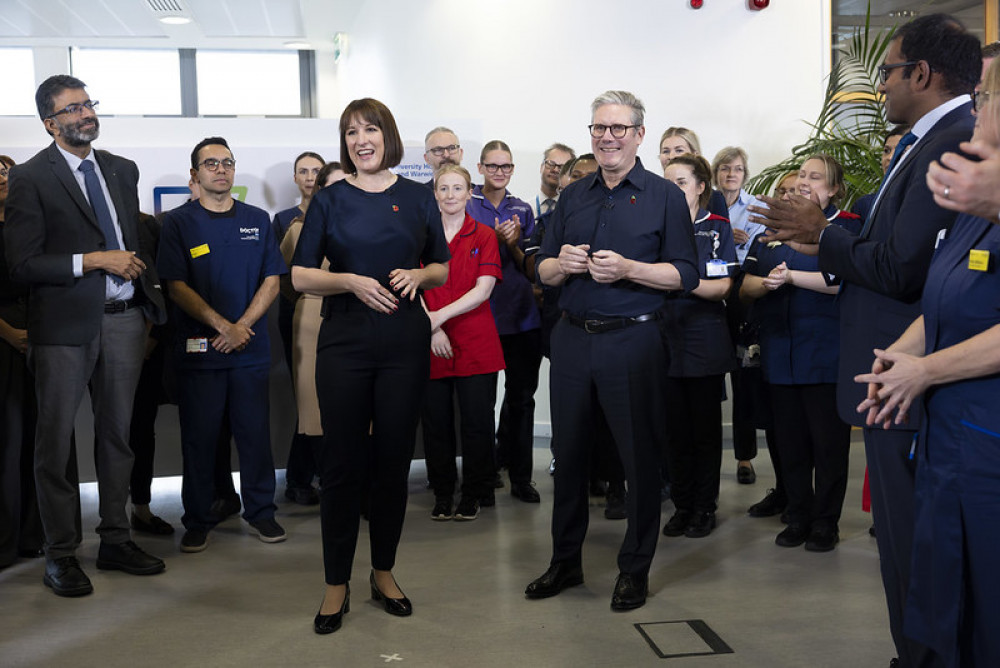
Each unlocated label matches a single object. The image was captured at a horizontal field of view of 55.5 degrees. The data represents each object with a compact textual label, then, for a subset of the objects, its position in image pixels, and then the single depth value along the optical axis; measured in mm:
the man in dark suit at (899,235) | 2129
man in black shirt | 3193
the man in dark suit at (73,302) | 3492
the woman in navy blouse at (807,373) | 3928
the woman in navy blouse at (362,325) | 3012
